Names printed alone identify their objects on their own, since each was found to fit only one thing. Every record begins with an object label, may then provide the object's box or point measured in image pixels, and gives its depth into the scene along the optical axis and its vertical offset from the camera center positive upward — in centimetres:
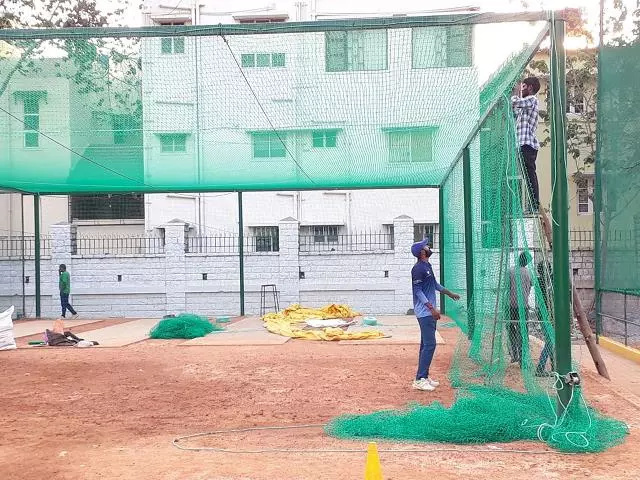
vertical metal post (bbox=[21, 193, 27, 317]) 1730 -68
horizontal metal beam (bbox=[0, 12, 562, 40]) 601 +192
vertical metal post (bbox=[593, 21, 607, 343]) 1048 +59
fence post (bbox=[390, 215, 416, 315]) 1716 -31
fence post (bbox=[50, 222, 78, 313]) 1748 +1
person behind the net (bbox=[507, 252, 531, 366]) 667 -56
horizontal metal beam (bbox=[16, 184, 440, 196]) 1507 +126
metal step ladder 1733 -124
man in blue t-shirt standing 690 -62
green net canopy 766 +186
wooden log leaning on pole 673 -71
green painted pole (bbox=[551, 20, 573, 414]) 542 +21
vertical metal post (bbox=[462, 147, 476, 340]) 1032 +31
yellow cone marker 344 -107
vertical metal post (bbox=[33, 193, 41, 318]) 1677 +13
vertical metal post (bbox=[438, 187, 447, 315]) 1597 +15
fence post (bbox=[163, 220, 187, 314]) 1742 -45
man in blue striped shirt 674 +114
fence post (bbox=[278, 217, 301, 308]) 1728 -35
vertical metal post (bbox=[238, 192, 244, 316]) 1666 -37
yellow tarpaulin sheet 1188 -147
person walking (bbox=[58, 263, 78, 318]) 1692 -89
